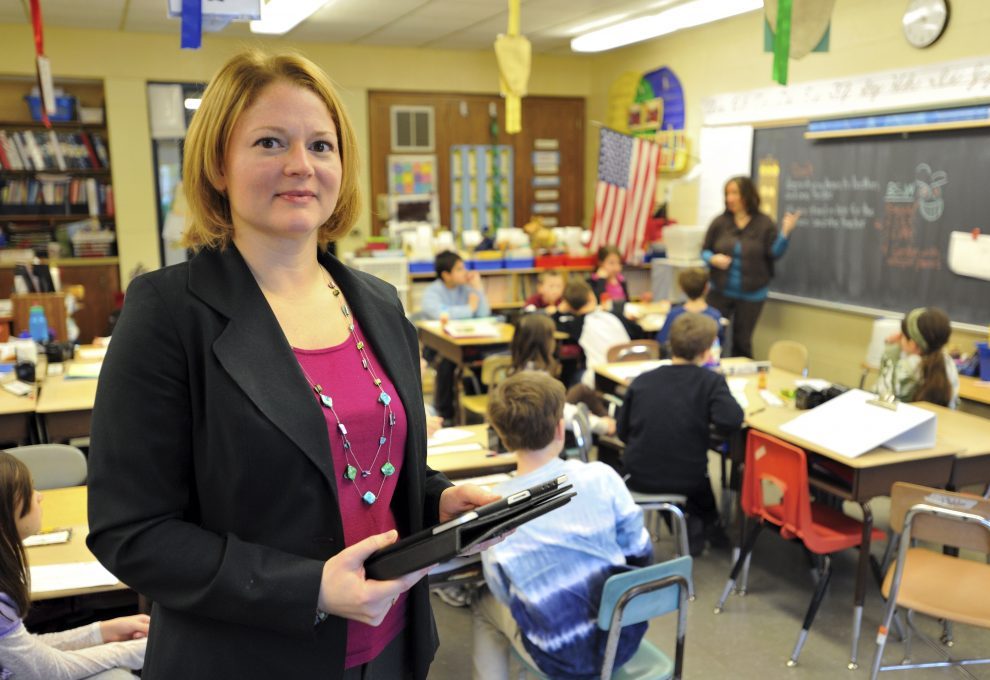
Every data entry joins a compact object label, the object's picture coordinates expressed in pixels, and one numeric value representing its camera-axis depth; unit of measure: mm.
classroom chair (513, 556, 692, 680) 2018
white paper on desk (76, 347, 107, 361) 4590
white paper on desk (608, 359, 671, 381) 4166
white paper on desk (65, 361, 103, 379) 4133
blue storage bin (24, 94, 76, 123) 7750
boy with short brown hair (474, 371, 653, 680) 2105
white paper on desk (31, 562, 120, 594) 2043
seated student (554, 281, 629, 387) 4980
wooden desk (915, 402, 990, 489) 3080
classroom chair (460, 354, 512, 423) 4648
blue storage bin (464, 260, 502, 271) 7355
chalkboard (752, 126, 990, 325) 5133
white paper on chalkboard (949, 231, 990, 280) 5000
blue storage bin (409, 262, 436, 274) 7133
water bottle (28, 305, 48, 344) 4684
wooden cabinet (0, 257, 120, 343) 7992
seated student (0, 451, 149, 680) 1668
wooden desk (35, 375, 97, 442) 3576
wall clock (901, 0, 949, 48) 5176
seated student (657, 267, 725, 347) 4941
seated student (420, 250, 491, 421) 6012
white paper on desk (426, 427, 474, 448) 3234
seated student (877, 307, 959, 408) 3734
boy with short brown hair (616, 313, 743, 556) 3414
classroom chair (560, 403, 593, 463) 3371
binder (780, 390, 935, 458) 2982
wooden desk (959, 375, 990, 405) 4207
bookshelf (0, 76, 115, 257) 7816
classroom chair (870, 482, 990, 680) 2480
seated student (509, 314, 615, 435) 3982
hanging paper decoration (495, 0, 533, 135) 4648
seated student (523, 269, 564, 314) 6074
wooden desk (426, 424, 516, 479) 2949
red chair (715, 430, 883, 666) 2949
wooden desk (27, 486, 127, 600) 2186
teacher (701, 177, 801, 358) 6363
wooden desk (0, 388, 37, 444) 3549
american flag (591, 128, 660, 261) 7113
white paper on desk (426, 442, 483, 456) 3104
